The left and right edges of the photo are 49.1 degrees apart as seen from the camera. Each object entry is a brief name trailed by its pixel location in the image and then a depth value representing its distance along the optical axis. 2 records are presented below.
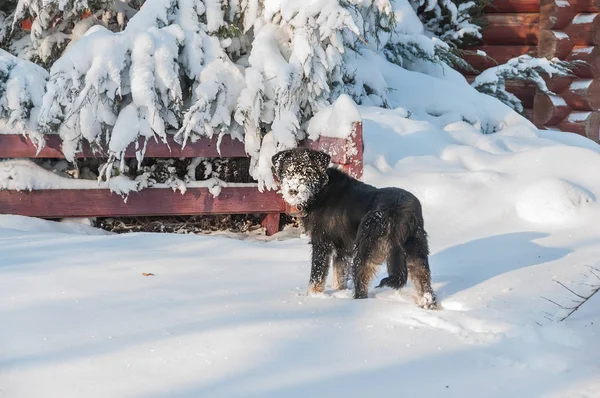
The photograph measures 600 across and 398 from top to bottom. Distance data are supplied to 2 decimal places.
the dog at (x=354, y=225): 3.88
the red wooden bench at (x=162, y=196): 5.94
